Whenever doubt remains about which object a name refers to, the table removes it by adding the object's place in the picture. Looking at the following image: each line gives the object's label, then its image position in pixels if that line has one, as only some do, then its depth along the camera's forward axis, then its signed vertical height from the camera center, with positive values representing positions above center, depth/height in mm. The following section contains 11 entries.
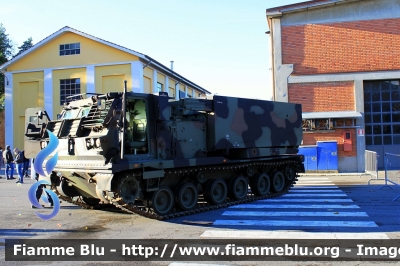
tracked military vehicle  8750 -216
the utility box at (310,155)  20859 -839
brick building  21422 +3413
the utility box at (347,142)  21266 -248
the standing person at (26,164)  19073 -918
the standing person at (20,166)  18078 -910
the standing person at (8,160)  20172 -733
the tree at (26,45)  43650 +10306
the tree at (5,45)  40638 +9641
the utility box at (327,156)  20891 -916
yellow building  26062 +4467
